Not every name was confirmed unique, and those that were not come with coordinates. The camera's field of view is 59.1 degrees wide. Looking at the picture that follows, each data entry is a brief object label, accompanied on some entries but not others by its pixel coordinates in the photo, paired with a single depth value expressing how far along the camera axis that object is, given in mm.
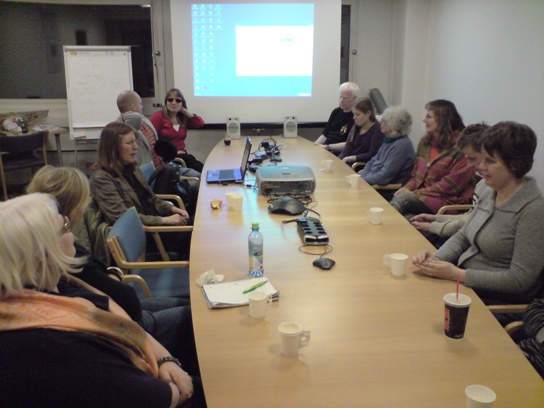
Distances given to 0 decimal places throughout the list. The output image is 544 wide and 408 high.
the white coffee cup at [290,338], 1291
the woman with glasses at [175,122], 5238
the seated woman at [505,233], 1799
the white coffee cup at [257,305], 1500
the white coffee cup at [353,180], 3287
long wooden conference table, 1167
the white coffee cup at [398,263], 1795
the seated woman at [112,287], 1674
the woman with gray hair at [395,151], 3883
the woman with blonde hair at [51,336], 1005
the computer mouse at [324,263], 1868
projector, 2958
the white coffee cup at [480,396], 1047
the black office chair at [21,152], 5168
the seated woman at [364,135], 4566
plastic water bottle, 1812
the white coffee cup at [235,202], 2660
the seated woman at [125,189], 2682
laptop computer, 3383
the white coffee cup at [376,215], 2415
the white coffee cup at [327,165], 3785
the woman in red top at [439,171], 3260
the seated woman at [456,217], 2609
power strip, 2139
